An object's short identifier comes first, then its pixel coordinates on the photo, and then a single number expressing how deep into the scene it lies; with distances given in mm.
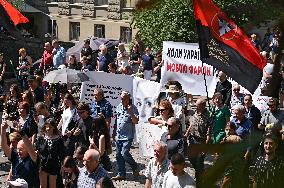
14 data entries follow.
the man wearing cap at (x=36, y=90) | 13102
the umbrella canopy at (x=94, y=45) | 22848
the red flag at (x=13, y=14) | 14348
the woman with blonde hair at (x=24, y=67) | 18531
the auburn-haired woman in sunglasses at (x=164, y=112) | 9641
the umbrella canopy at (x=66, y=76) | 13523
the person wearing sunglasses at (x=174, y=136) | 8711
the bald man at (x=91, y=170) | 7598
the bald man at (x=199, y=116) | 9361
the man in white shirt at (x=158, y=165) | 7793
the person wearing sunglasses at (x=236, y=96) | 11750
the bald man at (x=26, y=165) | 8320
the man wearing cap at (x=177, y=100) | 10523
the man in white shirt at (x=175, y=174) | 6802
